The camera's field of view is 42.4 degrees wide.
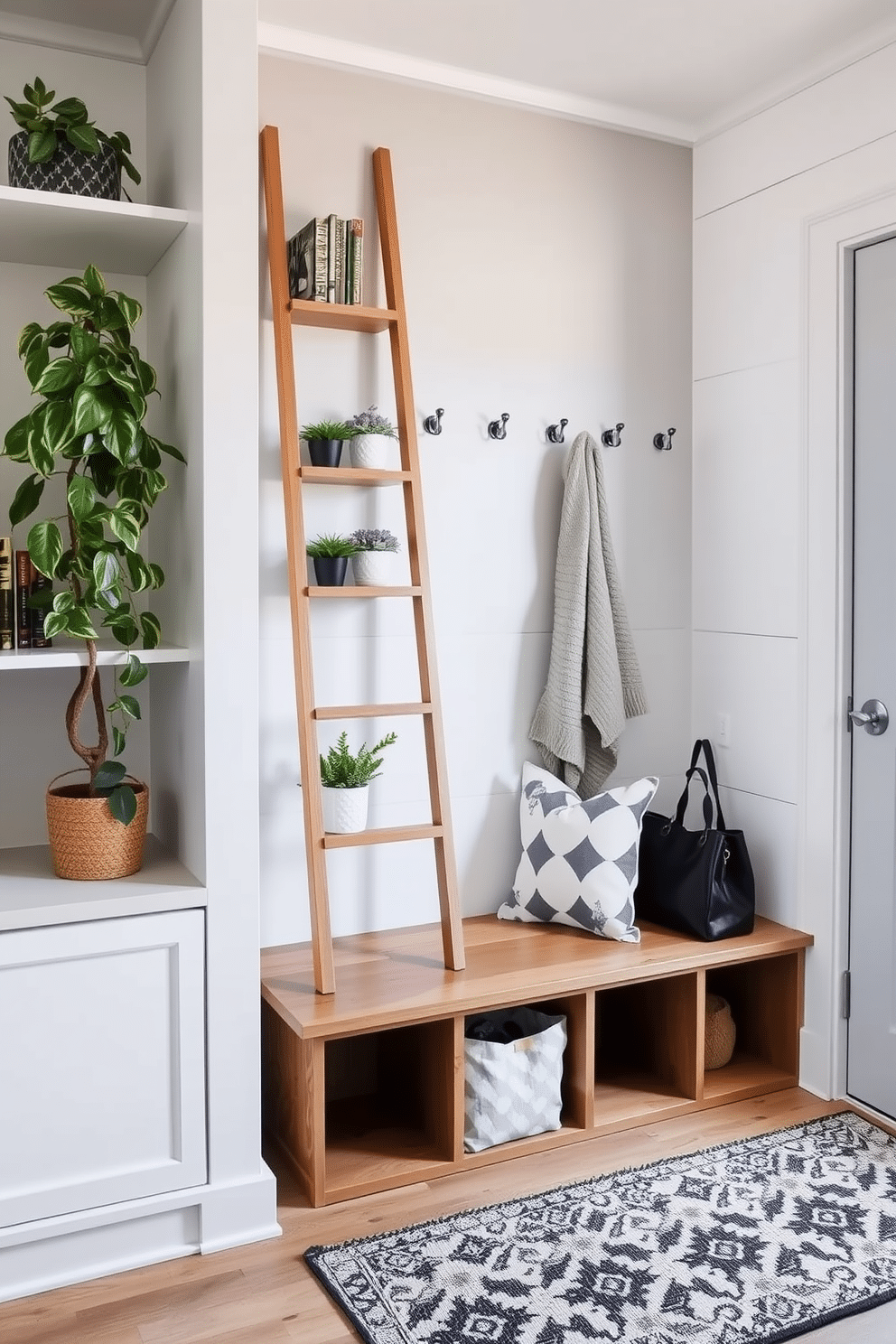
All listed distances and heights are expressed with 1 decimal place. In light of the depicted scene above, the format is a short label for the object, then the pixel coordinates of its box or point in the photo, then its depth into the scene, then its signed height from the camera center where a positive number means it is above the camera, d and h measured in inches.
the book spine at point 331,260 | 101.0 +33.2
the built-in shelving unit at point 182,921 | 83.0 -20.8
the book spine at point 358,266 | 102.7 +33.1
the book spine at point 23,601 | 90.3 +2.9
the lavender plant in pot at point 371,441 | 103.8 +17.7
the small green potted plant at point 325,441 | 102.6 +17.5
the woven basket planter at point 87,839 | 88.2 -15.4
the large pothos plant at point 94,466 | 83.7 +13.1
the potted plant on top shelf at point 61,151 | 86.4 +37.1
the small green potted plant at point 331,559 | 102.5 +6.9
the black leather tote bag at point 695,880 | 112.1 -24.1
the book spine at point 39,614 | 90.4 +1.9
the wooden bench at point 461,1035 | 95.3 -37.9
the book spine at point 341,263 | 101.7 +33.1
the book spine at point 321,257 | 100.8 +33.3
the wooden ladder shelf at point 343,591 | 98.0 +7.3
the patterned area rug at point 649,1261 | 79.1 -46.3
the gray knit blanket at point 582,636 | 118.0 +0.1
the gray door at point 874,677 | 105.6 -3.8
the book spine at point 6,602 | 89.2 +2.9
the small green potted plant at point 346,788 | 101.4 -13.2
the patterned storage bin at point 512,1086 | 101.0 -39.6
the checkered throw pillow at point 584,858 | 111.5 -21.5
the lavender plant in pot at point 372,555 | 103.7 +7.4
